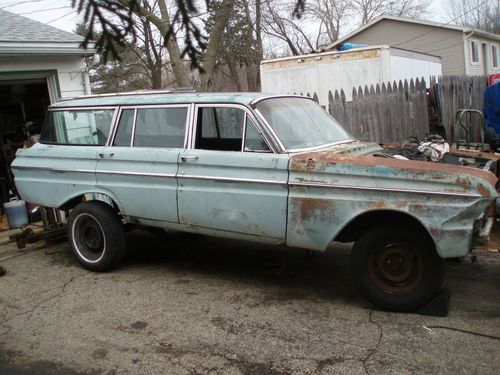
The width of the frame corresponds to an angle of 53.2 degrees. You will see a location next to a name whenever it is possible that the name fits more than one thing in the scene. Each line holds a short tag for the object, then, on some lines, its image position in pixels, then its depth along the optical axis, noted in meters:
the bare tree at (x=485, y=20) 33.28
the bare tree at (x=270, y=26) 23.97
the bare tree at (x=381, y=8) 36.84
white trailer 12.04
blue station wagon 3.95
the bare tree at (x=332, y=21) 33.19
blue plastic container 8.28
